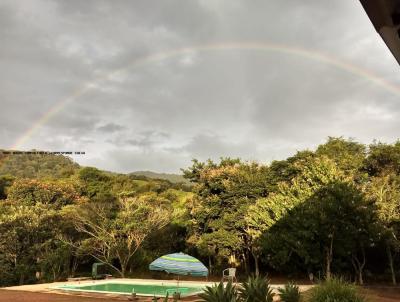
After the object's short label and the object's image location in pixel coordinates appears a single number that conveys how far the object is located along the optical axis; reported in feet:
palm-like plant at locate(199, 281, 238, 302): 29.08
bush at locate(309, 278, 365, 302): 32.49
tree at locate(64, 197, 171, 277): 93.70
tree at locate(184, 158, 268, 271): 92.07
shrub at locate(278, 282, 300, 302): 38.01
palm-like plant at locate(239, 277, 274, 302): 34.32
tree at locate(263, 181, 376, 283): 68.33
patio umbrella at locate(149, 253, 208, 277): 50.83
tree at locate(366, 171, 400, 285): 70.54
